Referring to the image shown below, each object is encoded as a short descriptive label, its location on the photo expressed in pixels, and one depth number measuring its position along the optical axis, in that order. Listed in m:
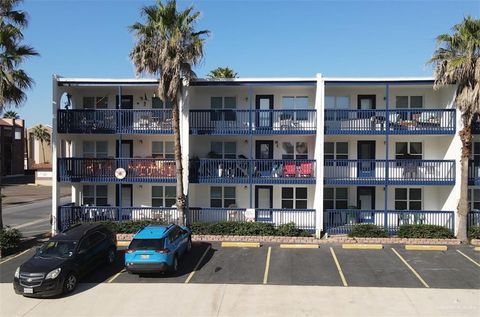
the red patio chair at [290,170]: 22.66
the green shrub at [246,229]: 21.75
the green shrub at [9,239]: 19.81
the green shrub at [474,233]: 20.66
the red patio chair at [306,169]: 22.56
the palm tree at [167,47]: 20.52
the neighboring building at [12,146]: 72.75
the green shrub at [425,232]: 20.94
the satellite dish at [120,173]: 22.73
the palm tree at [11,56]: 19.95
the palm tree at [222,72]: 37.47
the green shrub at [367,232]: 21.39
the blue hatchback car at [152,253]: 15.63
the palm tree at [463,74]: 19.34
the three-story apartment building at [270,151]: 22.23
